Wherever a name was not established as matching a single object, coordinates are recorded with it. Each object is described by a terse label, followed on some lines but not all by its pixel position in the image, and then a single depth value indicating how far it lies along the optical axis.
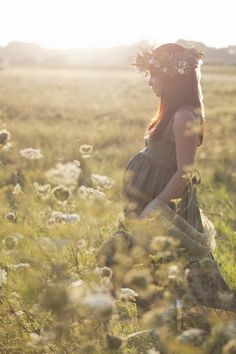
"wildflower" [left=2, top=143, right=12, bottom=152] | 2.84
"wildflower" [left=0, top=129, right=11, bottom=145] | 2.83
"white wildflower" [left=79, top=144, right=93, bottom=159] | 3.47
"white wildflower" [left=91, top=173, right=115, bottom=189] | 2.82
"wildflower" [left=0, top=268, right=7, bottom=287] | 2.53
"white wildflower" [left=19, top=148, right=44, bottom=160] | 3.22
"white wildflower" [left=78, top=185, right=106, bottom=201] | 2.40
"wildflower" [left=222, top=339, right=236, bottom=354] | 1.85
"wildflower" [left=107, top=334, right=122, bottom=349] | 1.96
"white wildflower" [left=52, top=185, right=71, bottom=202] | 2.23
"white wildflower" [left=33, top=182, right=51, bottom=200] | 2.66
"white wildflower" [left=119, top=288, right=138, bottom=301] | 2.33
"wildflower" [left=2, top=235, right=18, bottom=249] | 2.45
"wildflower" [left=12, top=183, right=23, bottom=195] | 2.78
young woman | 3.48
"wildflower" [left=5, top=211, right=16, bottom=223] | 2.89
